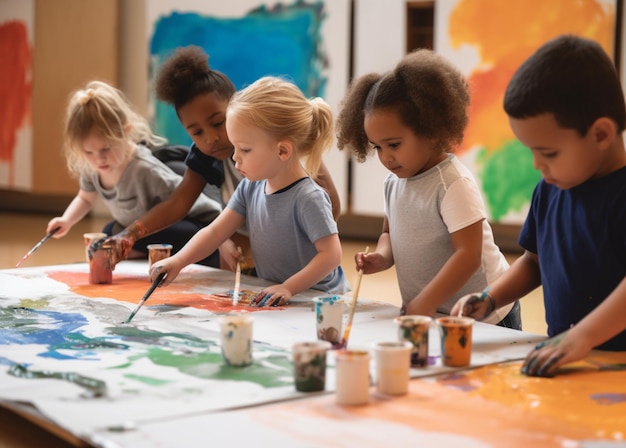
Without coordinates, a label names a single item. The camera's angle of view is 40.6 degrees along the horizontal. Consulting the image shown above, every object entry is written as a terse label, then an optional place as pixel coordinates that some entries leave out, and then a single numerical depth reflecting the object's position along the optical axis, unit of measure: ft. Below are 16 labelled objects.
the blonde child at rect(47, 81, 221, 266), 9.55
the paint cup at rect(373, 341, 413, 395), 4.49
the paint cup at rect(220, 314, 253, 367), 4.97
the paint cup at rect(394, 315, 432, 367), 4.98
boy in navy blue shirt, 4.83
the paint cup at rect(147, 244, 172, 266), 8.21
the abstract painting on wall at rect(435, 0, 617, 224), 14.08
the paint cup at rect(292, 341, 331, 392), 4.50
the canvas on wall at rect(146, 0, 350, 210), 16.08
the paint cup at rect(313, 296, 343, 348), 5.57
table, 3.94
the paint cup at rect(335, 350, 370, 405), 4.33
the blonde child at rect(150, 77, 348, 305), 7.17
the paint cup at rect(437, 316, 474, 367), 4.99
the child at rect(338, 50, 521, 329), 6.29
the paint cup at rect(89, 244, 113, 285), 7.94
